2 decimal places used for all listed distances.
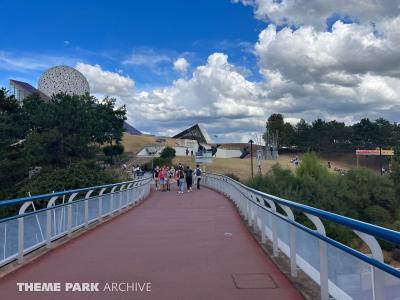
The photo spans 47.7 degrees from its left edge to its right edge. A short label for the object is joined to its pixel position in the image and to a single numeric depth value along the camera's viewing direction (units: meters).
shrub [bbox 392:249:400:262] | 31.42
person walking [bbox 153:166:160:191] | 34.74
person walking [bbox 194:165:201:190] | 33.27
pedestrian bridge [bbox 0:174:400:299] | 4.20
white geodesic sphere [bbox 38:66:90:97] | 97.75
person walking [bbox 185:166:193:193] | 30.74
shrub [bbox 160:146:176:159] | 86.34
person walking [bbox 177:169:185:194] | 29.27
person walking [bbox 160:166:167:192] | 32.34
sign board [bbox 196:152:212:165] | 46.84
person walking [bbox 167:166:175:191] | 47.54
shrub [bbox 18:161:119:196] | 34.12
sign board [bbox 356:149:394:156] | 84.00
